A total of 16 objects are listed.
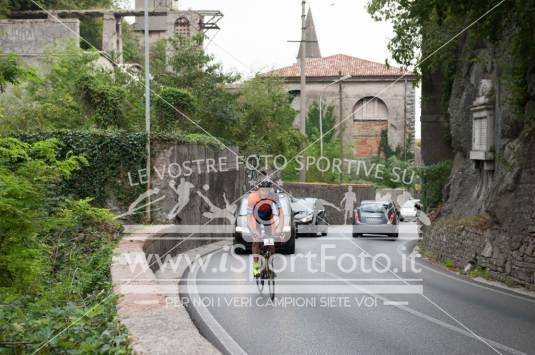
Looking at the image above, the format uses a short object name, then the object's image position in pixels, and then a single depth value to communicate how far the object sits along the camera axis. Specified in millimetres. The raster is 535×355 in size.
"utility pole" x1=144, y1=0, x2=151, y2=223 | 21594
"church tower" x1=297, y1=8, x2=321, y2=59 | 77969
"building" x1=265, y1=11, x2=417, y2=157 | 60562
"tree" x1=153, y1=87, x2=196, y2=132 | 26672
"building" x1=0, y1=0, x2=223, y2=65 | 42312
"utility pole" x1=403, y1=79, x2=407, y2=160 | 57631
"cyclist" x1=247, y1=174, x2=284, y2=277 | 12148
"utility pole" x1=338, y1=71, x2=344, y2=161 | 56547
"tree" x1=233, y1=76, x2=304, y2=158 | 39906
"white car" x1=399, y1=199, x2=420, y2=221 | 48959
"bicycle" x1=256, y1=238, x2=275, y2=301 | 11969
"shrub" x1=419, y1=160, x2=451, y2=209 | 26781
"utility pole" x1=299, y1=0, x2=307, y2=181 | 38250
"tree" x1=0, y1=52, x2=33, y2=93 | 10617
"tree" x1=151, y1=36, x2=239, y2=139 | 35219
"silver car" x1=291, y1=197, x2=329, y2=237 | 30109
